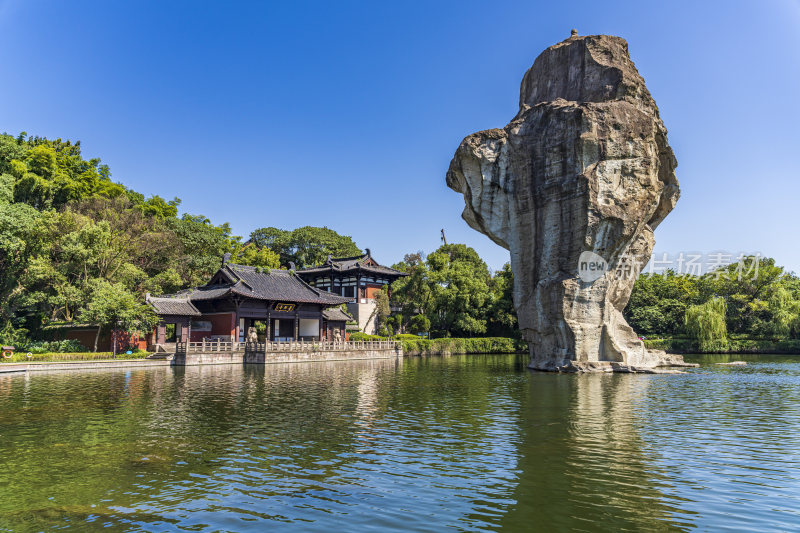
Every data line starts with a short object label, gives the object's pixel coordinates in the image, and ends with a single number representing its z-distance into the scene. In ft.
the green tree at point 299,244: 230.89
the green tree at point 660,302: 173.06
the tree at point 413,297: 174.09
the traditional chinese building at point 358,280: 186.80
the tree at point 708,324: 150.20
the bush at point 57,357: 96.83
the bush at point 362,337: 162.20
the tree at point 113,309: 104.10
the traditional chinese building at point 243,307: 125.80
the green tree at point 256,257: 178.29
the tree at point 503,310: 178.19
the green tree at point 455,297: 172.65
